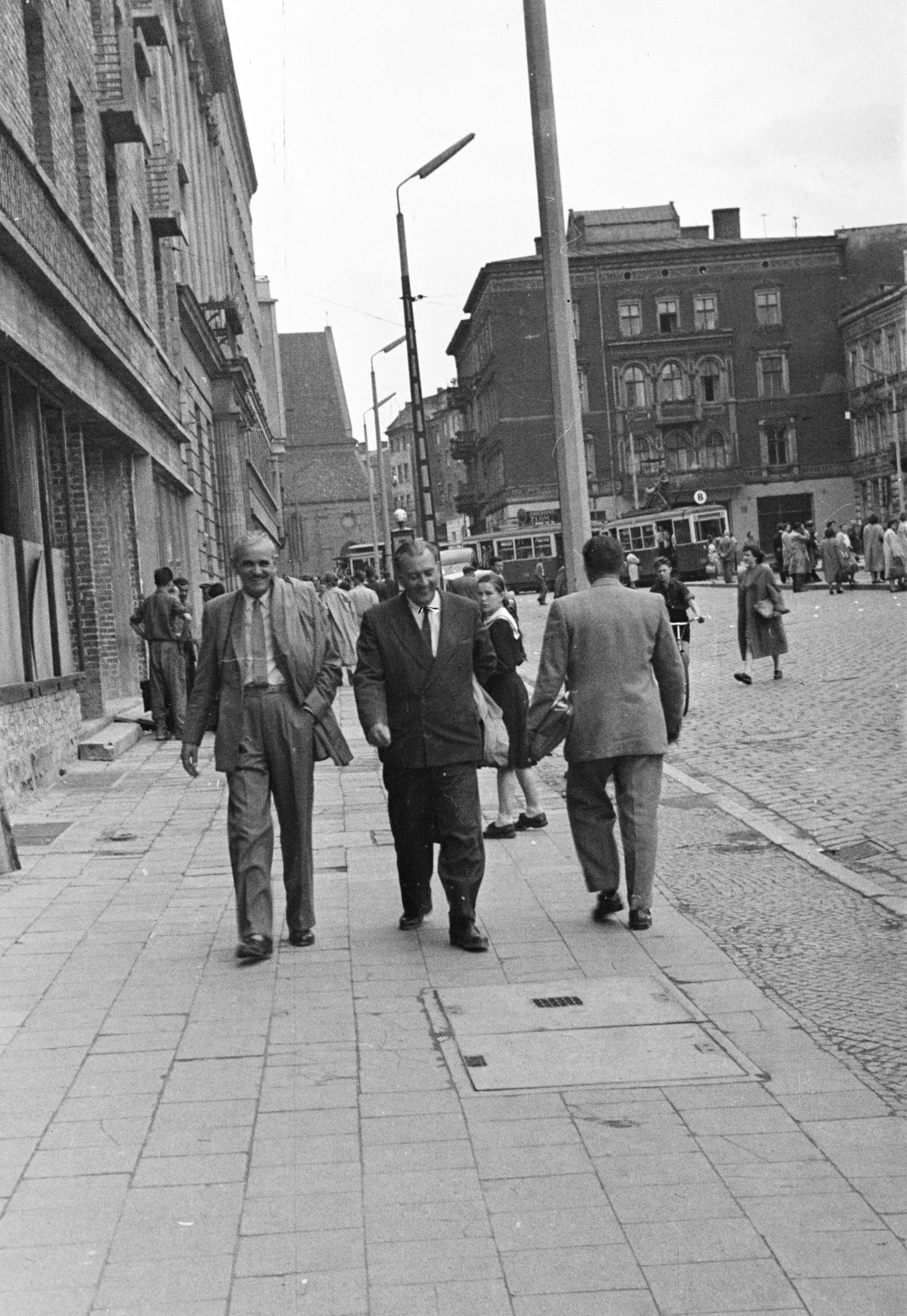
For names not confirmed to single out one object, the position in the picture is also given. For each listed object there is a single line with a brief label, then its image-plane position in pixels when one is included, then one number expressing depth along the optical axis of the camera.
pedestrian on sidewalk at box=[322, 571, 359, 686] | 26.34
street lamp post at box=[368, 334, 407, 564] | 51.44
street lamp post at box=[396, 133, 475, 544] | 32.44
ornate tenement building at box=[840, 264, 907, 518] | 76.31
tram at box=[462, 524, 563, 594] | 70.00
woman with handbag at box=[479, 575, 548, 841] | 10.52
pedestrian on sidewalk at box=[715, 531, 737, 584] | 60.09
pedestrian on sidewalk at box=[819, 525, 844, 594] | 42.62
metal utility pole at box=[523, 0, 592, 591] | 13.16
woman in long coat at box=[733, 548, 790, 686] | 20.83
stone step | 16.36
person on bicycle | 18.31
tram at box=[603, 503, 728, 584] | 62.84
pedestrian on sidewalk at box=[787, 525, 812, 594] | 45.72
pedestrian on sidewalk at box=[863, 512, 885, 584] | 43.66
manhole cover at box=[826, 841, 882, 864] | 9.59
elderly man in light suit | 7.61
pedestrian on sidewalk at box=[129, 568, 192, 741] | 18.62
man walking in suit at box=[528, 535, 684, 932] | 7.91
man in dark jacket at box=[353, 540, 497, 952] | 7.73
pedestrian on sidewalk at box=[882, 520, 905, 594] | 40.06
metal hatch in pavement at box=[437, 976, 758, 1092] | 5.57
